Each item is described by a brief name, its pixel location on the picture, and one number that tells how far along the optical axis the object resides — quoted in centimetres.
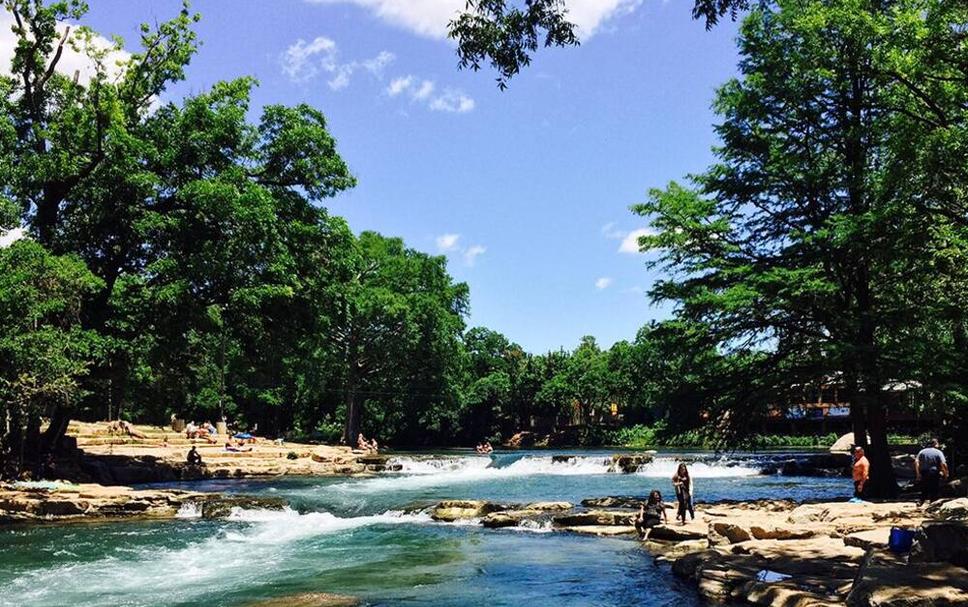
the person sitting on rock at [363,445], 4988
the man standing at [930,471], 1605
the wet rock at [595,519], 1766
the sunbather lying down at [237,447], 3875
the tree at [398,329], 5069
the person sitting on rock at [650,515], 1609
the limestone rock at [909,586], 695
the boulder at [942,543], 828
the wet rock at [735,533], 1329
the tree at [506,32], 858
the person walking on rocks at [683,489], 1619
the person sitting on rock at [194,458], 3173
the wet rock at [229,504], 2103
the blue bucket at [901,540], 1011
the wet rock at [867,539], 1151
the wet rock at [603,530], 1670
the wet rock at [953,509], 1286
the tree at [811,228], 1642
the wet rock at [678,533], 1499
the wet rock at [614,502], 2084
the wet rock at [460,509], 1989
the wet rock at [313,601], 1062
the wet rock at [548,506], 2001
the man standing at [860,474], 1783
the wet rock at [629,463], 3656
